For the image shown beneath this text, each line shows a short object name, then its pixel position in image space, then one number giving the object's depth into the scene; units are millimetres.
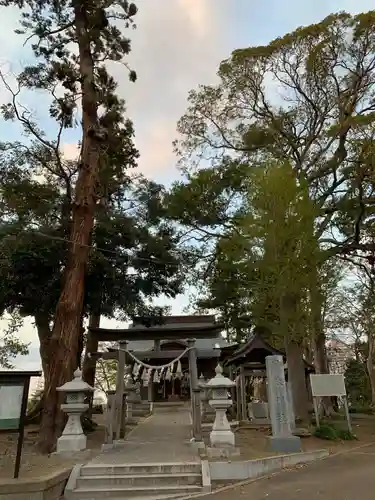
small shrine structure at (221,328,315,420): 14570
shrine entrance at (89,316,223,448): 10102
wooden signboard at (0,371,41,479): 6668
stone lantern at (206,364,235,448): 8727
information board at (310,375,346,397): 12031
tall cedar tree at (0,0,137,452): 9922
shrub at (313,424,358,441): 11453
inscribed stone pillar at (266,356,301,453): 9164
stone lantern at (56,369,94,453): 8680
